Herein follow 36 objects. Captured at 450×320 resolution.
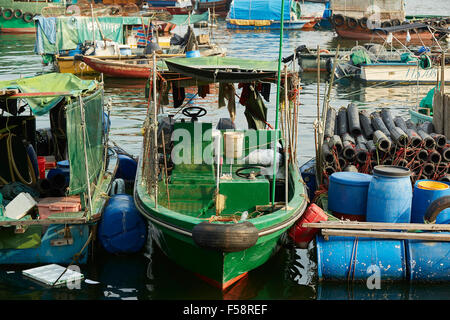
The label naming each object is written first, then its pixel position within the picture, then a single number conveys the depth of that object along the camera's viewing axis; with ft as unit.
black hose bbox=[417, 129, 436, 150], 39.93
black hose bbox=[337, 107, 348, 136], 46.39
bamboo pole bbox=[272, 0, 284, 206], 34.14
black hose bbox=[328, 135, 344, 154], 41.11
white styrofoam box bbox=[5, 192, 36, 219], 35.96
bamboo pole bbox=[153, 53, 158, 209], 32.78
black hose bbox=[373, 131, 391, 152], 40.16
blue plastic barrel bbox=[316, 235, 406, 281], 33.04
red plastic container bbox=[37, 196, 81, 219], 35.68
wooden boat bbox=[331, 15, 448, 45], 159.74
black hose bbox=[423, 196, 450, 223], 34.42
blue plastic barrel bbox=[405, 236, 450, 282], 32.86
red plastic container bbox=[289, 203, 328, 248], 35.09
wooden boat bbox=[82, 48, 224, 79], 101.19
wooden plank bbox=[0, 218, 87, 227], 33.55
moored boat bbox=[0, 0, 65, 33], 180.34
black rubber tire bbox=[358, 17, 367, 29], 164.39
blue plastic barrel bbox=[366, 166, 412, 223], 34.65
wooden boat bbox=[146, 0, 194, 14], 226.79
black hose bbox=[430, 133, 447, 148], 40.47
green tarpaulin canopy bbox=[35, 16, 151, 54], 116.16
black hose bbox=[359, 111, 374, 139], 45.88
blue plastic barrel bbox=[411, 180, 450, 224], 35.73
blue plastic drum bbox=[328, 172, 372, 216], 36.47
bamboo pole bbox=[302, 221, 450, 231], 33.09
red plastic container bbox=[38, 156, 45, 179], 43.50
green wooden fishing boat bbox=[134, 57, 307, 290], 31.09
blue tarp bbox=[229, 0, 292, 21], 194.18
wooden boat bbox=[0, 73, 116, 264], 34.35
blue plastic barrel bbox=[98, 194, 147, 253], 36.06
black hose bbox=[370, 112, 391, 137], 44.55
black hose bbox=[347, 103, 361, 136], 46.21
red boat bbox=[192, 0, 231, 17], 232.94
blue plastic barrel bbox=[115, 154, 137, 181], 51.03
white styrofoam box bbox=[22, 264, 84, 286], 33.17
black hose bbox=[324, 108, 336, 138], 45.47
